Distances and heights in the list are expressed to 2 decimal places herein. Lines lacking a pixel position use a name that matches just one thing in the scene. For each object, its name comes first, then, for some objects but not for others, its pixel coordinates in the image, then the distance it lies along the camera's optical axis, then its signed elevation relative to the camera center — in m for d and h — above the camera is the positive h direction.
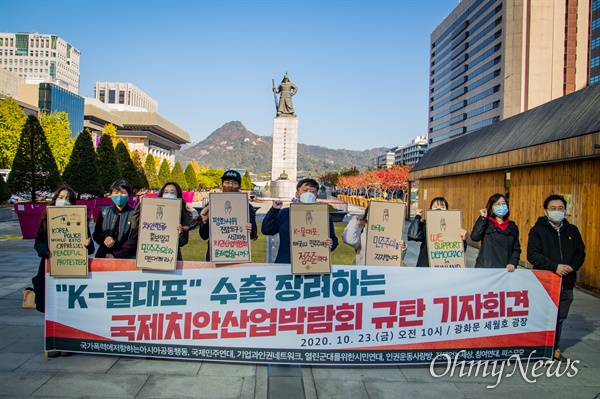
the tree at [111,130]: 63.28 +8.98
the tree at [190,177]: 69.12 +2.82
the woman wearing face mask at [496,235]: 5.43 -0.38
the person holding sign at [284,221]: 5.23 -0.28
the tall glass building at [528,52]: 71.00 +25.16
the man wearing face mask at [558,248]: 5.05 -0.47
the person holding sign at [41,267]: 4.98 -0.87
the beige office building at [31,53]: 160.75 +49.90
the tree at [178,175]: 56.97 +2.53
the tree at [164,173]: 53.95 +2.66
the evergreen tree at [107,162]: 25.56 +1.82
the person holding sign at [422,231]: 5.74 -0.38
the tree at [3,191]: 21.09 -0.07
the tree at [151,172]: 53.90 +2.71
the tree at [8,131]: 35.16 +4.67
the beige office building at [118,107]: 129.70 +25.71
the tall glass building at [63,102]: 80.06 +16.46
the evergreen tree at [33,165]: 17.36 +1.02
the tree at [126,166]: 32.09 +2.00
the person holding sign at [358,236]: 5.51 -0.45
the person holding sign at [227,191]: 5.41 -0.15
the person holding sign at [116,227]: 5.55 -0.43
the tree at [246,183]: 89.30 +2.83
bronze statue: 44.22 +10.19
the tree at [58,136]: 43.06 +5.48
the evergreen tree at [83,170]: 20.30 +1.01
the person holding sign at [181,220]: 5.40 -0.31
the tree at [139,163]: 37.78 +3.88
